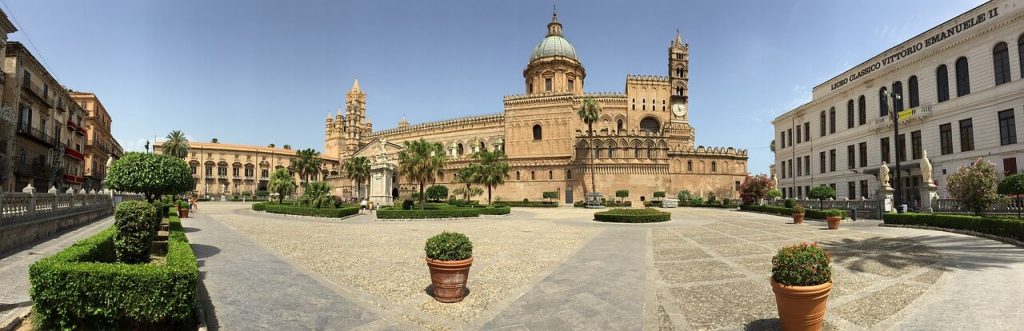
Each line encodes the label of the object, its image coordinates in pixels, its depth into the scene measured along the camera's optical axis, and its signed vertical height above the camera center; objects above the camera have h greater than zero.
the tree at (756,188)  45.41 -0.22
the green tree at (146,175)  15.04 +0.55
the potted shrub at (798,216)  24.07 -1.66
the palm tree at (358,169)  59.41 +2.69
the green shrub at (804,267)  5.42 -1.01
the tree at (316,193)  36.09 -0.33
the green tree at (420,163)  38.62 +2.23
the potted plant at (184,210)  27.38 -1.23
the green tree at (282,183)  47.94 +0.74
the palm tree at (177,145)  63.97 +6.64
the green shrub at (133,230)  9.63 -0.89
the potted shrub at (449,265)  7.65 -1.33
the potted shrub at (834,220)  19.86 -1.57
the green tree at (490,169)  51.03 +2.21
